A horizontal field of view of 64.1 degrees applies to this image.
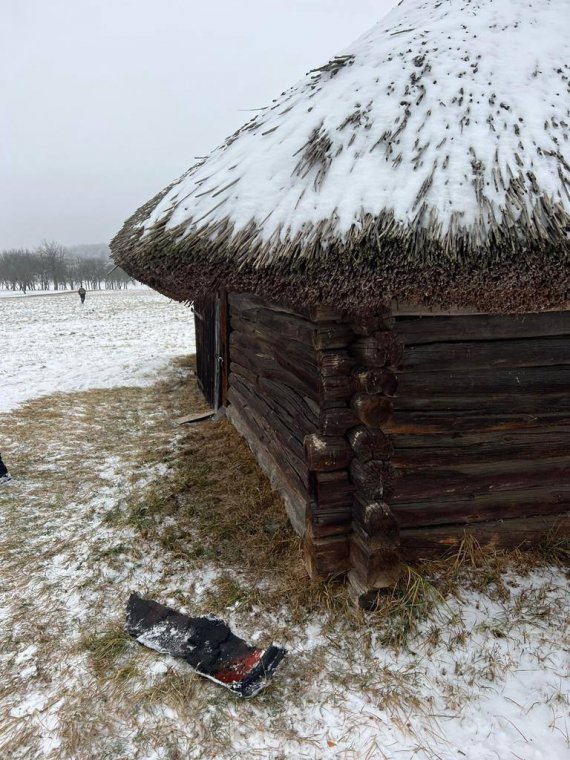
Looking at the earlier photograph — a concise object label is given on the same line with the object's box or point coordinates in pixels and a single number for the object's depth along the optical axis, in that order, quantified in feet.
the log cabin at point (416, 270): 7.55
